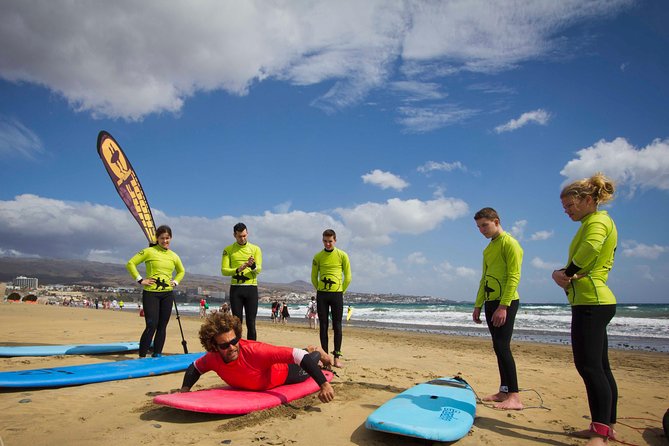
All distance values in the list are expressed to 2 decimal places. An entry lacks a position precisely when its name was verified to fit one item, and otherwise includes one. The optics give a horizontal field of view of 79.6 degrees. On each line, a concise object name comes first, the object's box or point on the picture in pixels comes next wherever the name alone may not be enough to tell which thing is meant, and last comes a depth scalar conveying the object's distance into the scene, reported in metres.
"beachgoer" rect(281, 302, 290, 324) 23.22
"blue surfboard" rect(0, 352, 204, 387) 4.13
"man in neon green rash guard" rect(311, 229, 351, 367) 5.80
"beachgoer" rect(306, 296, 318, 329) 19.78
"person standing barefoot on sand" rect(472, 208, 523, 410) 3.84
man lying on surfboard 3.25
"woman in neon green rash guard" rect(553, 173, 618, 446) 2.89
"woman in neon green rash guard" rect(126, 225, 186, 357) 5.71
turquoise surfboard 2.67
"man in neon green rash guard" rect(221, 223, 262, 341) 5.76
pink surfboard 3.12
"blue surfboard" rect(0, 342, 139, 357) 6.24
